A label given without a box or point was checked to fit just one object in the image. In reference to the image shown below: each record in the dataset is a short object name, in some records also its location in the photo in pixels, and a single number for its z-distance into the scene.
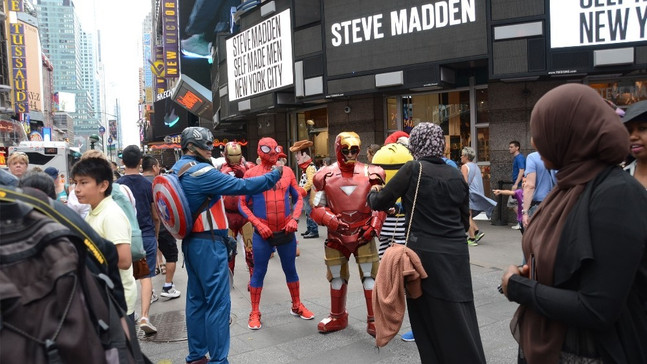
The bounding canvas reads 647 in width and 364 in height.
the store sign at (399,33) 10.01
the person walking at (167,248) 6.73
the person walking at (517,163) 9.47
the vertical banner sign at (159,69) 56.02
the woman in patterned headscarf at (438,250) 3.24
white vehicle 19.72
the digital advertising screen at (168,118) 40.84
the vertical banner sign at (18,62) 47.34
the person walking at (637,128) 2.60
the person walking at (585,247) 1.67
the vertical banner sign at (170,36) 37.16
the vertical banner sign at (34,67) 76.50
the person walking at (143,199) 5.51
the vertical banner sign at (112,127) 100.06
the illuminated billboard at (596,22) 8.86
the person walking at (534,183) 5.73
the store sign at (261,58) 13.41
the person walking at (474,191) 8.62
